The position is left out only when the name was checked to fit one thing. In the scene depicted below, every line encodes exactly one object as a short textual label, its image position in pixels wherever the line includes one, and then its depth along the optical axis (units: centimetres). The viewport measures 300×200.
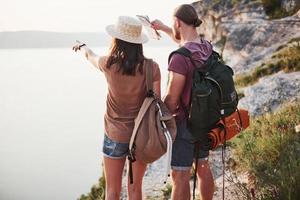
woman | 454
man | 451
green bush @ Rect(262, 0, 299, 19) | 1595
